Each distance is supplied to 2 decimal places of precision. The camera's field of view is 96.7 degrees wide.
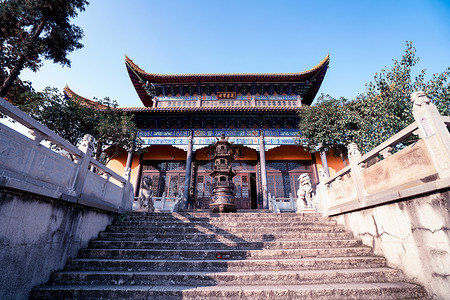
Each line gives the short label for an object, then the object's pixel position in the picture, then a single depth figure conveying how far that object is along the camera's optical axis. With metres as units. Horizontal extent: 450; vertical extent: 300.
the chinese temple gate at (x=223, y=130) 12.49
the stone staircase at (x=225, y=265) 2.87
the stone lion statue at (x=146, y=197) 7.80
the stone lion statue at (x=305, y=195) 7.71
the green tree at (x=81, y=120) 7.36
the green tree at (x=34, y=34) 6.45
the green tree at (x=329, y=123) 8.46
